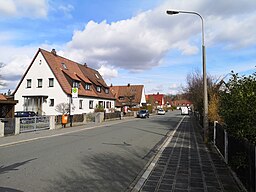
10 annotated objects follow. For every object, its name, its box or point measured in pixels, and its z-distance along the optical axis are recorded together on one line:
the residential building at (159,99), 127.16
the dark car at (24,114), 33.29
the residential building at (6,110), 24.30
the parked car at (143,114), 49.72
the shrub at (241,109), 7.12
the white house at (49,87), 39.53
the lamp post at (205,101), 14.52
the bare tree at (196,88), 24.51
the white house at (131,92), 79.11
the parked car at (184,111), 73.54
